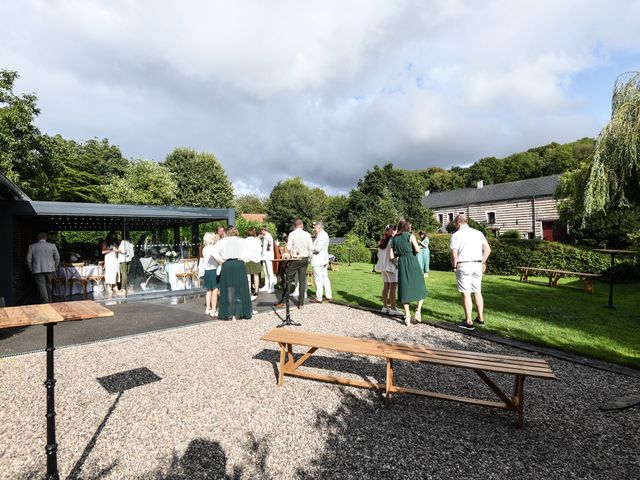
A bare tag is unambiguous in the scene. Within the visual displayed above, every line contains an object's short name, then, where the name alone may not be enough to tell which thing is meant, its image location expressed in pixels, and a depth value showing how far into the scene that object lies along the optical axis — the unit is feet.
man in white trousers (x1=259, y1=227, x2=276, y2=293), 36.04
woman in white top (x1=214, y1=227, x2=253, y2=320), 23.26
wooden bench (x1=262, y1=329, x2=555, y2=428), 10.54
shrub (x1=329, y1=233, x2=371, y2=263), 83.56
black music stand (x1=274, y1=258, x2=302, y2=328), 22.51
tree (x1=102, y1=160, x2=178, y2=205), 116.88
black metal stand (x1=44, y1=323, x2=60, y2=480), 7.91
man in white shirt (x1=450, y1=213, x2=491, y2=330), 20.79
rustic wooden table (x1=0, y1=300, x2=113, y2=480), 7.64
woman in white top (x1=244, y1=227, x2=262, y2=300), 32.01
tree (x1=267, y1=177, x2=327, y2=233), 161.68
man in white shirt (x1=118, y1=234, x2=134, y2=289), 36.78
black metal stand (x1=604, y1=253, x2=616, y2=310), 28.02
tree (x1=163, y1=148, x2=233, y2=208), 132.26
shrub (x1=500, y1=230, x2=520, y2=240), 103.95
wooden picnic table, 36.55
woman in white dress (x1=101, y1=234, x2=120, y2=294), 36.96
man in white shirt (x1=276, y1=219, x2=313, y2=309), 26.68
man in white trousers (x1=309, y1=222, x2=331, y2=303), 27.91
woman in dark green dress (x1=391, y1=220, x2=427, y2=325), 21.53
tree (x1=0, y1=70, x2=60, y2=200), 54.03
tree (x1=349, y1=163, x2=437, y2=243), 111.14
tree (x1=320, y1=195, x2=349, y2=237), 134.09
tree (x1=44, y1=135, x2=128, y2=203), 114.32
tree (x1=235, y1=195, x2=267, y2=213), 240.32
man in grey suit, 27.87
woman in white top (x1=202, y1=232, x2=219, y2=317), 25.79
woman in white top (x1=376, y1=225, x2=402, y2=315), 24.09
